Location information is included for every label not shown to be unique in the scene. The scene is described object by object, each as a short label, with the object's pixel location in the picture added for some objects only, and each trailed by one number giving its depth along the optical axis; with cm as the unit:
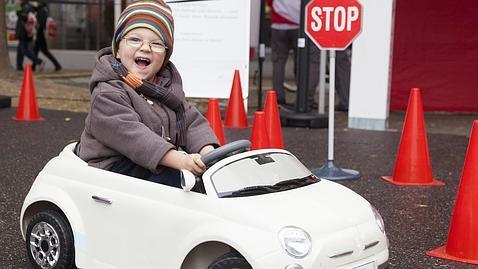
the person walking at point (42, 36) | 1672
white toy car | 332
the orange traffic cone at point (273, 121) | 754
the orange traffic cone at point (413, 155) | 653
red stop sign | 653
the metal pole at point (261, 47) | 1079
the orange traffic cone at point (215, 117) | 766
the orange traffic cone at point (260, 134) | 687
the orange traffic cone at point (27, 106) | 963
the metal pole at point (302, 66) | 923
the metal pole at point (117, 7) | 1346
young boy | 381
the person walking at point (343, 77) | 1110
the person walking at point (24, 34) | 1659
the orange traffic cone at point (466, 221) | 454
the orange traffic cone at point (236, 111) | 946
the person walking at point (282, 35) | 1150
